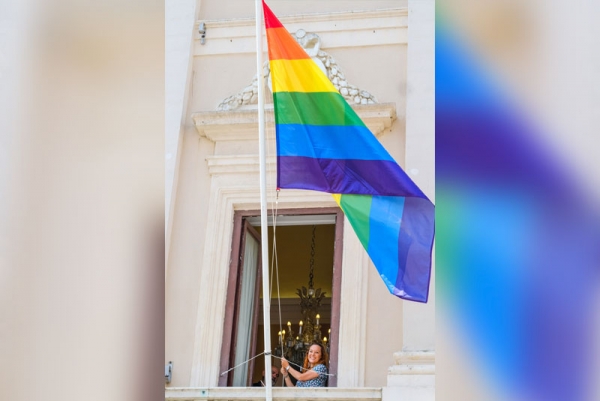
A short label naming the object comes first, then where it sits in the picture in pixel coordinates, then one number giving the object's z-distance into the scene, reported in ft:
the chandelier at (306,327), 66.44
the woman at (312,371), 47.70
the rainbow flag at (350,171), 39.85
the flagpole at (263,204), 37.60
